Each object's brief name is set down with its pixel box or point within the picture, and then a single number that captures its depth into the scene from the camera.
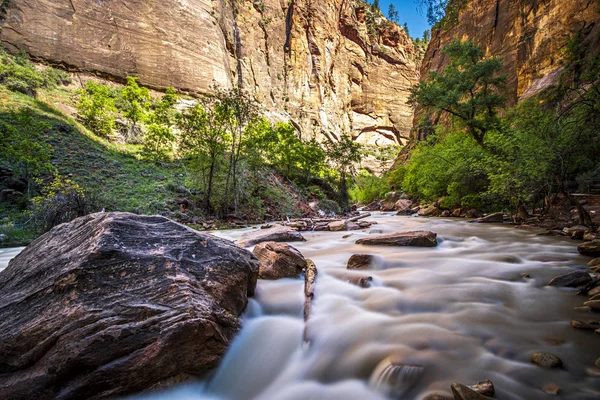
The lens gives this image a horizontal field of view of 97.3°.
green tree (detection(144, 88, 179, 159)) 20.20
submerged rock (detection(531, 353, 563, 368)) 2.10
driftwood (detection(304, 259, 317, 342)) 3.39
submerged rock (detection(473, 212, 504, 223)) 11.93
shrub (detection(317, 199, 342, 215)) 24.07
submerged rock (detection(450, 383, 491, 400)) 1.71
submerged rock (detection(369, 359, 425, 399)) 2.06
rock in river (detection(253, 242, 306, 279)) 4.41
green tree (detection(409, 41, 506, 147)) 16.72
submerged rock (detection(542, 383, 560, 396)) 1.86
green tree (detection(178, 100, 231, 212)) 13.60
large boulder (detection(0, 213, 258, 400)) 1.93
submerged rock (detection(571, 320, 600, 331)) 2.54
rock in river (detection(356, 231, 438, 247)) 7.08
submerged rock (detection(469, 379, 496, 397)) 1.85
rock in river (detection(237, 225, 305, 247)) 7.13
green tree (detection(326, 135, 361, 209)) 29.61
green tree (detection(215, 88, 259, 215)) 13.77
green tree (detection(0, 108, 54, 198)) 10.84
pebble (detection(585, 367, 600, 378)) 1.99
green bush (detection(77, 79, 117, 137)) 23.42
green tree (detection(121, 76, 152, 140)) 26.84
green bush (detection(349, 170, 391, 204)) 40.28
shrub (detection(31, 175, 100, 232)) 8.13
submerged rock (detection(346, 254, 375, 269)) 5.19
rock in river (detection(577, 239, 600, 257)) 5.03
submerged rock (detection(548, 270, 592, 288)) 3.64
